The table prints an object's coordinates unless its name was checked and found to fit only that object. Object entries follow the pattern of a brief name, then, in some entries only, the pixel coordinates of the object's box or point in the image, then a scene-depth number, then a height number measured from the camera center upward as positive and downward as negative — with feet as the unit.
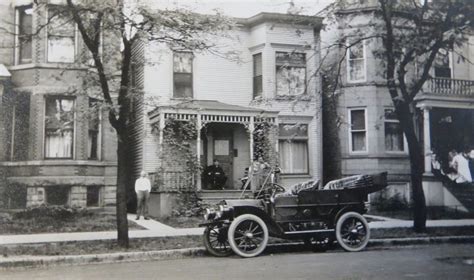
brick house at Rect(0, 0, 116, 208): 50.34 +4.29
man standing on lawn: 48.33 -2.27
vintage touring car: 29.40 -3.04
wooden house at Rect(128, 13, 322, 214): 53.47 +6.85
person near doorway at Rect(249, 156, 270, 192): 48.98 -0.50
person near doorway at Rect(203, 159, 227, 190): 52.47 -0.84
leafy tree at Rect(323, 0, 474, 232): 32.07 +8.95
